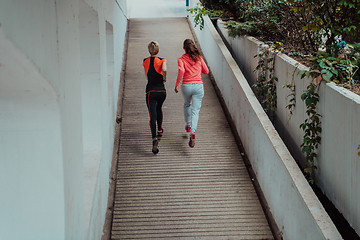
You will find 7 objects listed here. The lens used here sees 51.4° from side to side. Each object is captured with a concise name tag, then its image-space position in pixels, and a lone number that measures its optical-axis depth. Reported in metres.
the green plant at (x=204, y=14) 10.57
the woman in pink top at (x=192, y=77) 5.83
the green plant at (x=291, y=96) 5.05
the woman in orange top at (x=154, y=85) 5.61
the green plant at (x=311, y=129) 4.34
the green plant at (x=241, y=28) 7.61
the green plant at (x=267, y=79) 6.01
